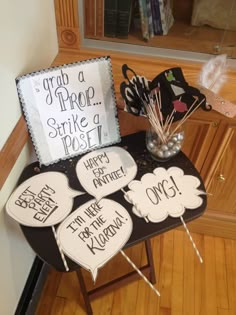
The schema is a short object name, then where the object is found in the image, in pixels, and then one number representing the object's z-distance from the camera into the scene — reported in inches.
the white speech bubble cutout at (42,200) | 31.3
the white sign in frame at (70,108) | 33.4
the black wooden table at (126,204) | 29.7
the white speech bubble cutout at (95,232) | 29.2
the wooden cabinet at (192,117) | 39.3
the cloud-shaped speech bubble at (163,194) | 32.6
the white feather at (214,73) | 37.3
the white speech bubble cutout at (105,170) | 34.0
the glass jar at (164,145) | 35.6
